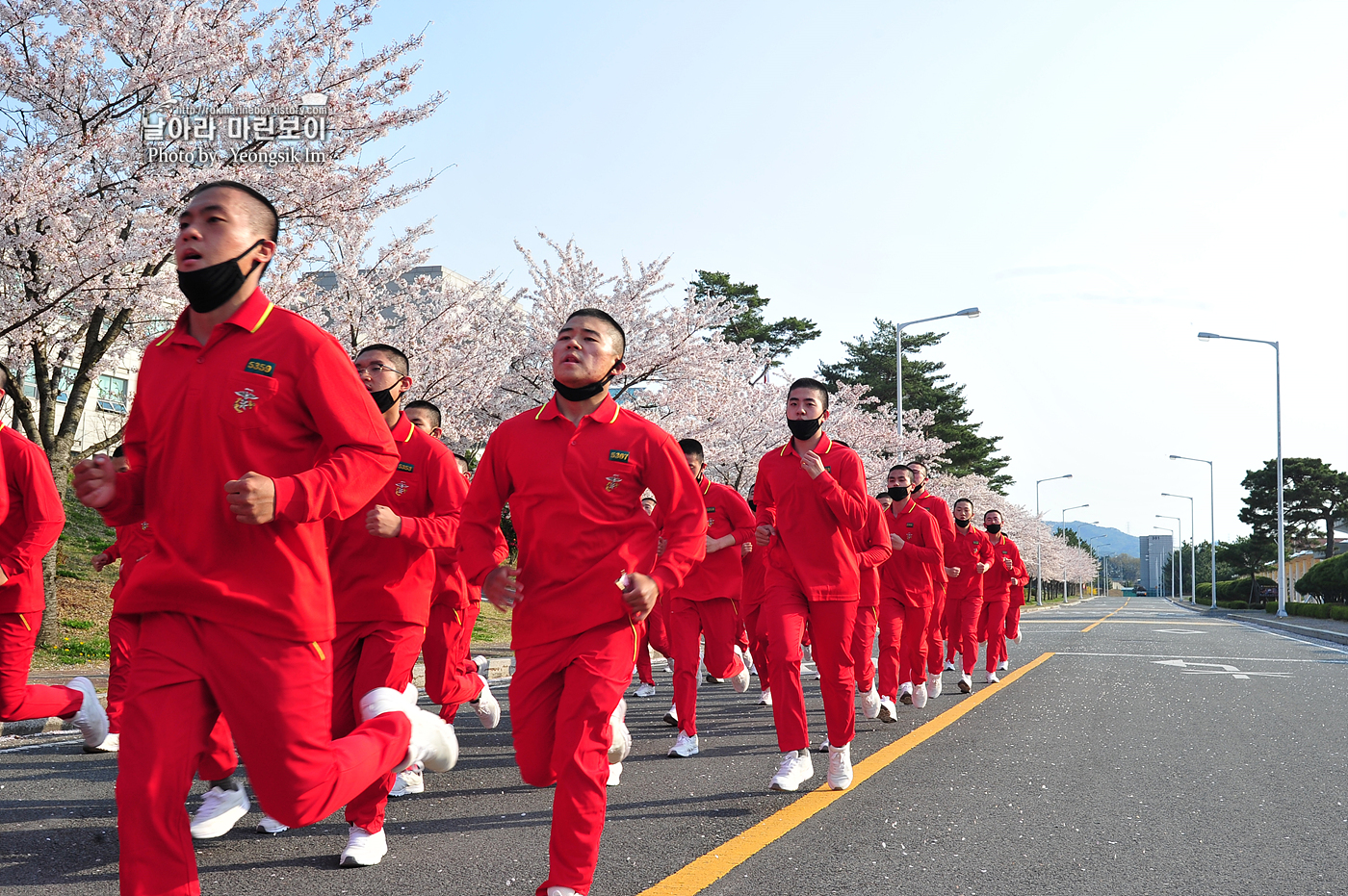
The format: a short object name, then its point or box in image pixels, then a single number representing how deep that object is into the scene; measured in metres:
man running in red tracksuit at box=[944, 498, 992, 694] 12.02
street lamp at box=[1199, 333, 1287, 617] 43.22
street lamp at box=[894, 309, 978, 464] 33.16
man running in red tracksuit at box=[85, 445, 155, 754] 7.44
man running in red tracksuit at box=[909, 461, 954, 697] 10.50
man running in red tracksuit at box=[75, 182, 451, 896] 2.87
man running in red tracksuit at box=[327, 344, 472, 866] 5.07
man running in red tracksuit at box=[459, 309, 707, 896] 3.87
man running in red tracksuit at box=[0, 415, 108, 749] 6.11
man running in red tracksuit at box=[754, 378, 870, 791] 6.20
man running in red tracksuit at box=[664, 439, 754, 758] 8.44
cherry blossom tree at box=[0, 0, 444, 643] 12.88
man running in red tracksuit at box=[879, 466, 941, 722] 9.65
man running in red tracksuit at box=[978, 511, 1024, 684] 13.27
